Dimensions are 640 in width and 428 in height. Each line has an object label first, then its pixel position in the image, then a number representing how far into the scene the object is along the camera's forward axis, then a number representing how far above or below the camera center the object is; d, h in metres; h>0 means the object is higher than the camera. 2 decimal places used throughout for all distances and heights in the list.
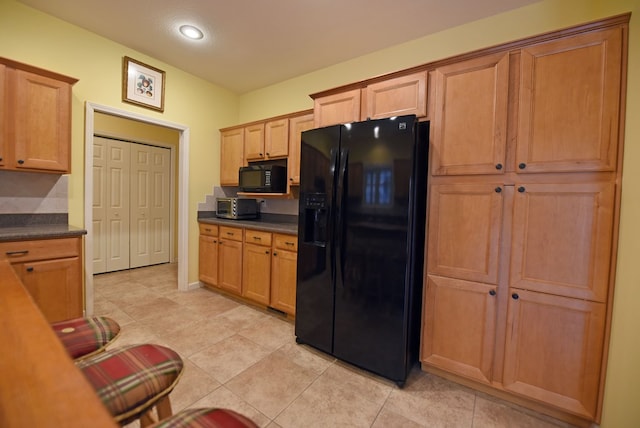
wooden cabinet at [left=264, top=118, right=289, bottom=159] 3.02 +0.73
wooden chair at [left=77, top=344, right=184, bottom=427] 0.81 -0.57
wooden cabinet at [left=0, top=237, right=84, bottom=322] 1.92 -0.57
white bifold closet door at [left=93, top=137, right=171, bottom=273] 4.00 -0.11
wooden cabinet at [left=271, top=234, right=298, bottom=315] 2.57 -0.67
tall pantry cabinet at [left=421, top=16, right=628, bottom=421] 1.38 -0.02
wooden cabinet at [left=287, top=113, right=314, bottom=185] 2.90 +0.63
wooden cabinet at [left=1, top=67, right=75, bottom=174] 2.03 +0.57
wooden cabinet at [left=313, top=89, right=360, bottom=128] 2.13 +0.79
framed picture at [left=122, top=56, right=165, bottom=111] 2.80 +1.22
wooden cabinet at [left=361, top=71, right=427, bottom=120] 1.85 +0.79
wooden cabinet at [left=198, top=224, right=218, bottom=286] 3.35 -0.68
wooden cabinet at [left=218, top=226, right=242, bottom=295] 3.08 -0.68
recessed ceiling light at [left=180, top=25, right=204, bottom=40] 2.44 +1.54
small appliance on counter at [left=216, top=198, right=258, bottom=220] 3.37 -0.08
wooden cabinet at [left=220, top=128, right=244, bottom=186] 3.49 +0.61
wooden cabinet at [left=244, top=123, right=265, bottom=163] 3.24 +0.73
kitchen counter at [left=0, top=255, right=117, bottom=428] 0.45 -0.36
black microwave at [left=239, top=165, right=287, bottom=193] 3.07 +0.28
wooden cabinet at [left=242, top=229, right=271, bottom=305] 2.79 -0.68
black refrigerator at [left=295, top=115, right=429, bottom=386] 1.73 -0.24
